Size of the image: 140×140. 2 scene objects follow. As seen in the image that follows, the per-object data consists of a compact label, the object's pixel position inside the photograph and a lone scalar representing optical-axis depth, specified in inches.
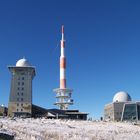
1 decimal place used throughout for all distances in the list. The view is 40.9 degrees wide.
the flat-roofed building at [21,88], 2582.1
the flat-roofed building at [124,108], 2870.3
